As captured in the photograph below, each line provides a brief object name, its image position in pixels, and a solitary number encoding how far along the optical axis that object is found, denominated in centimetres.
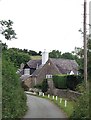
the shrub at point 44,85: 6737
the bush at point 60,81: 5967
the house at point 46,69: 7975
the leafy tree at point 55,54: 12938
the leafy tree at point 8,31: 2742
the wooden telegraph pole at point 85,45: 3297
